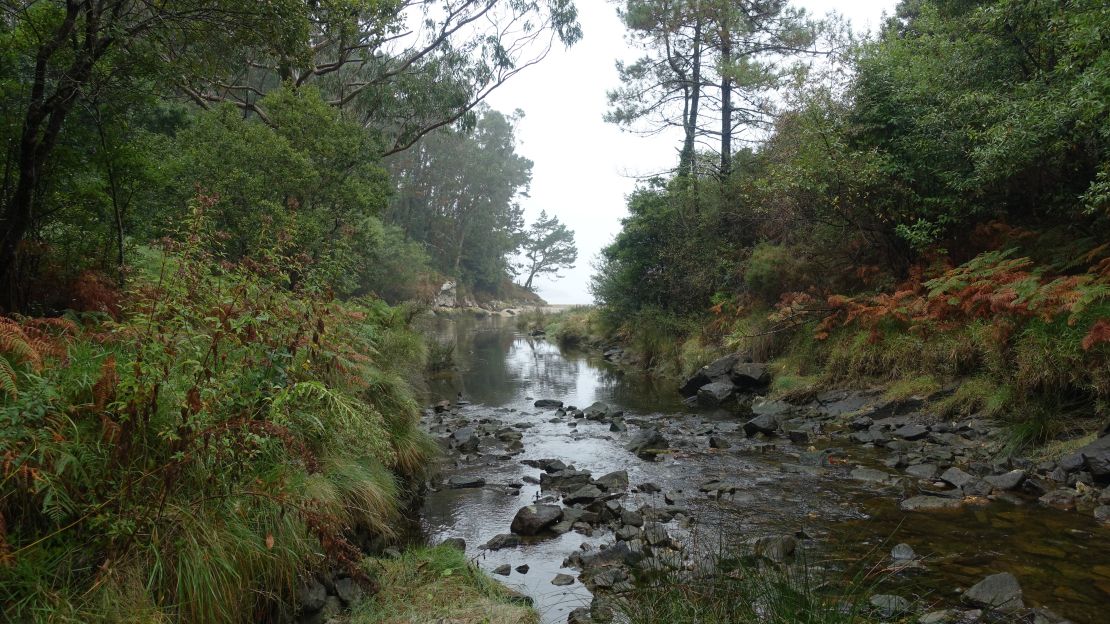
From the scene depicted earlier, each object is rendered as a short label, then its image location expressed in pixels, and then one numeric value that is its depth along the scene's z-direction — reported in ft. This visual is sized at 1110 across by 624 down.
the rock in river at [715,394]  41.42
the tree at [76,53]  16.74
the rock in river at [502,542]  18.84
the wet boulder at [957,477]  20.86
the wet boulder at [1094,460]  19.13
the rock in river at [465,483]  25.02
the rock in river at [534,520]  19.79
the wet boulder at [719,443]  29.76
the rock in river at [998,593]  12.91
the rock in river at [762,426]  31.81
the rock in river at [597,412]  39.06
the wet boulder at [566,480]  24.39
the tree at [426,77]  62.18
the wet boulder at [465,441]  30.76
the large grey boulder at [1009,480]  20.15
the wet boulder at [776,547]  15.87
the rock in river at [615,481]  23.77
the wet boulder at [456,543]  18.12
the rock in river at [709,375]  45.70
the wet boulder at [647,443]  29.89
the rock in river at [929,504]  19.36
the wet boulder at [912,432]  27.22
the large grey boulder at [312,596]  13.38
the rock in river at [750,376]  42.88
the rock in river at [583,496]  22.37
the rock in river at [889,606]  11.20
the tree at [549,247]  247.29
